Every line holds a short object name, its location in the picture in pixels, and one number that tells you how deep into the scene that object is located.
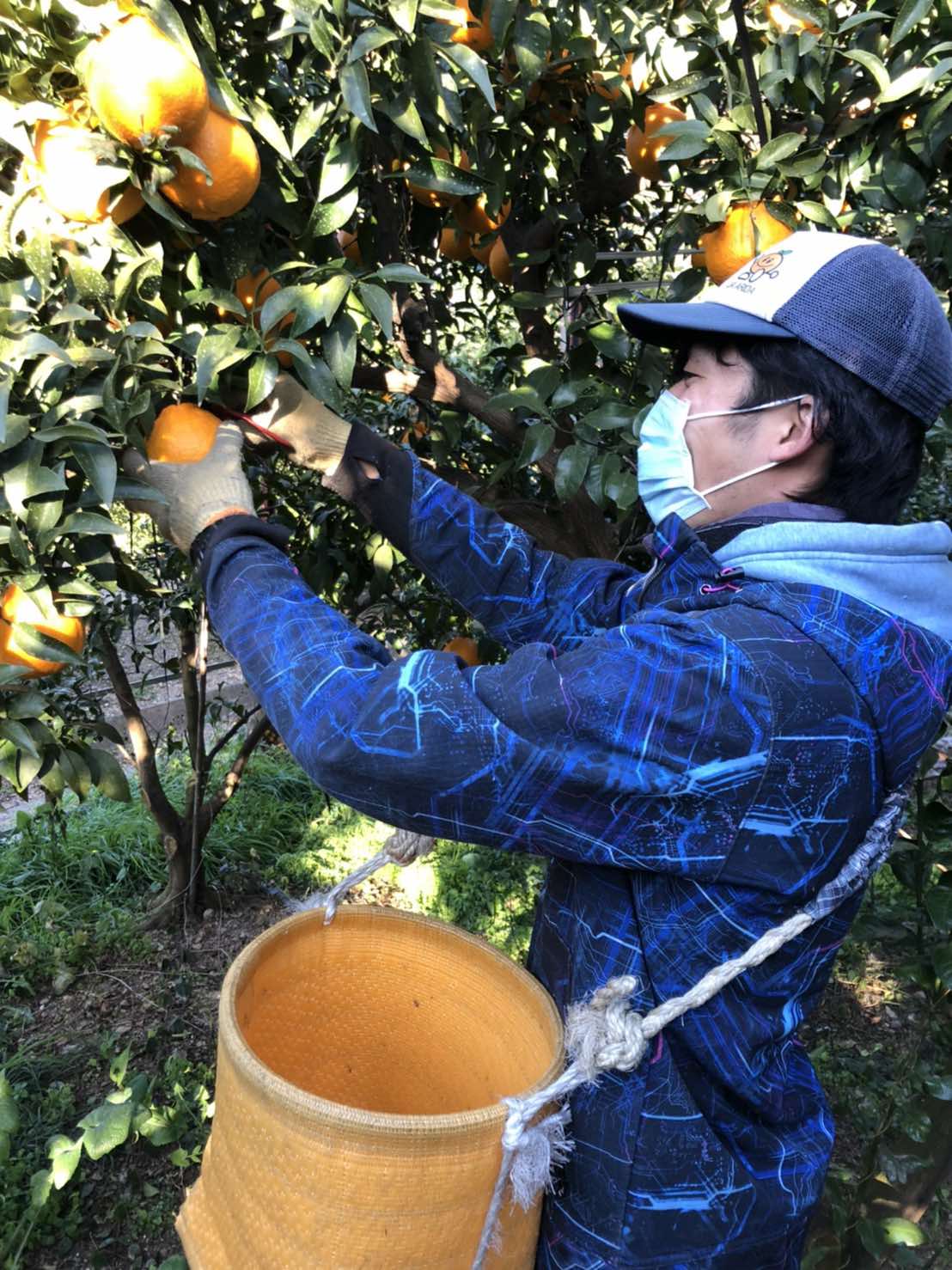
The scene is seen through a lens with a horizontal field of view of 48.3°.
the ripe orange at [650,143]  1.74
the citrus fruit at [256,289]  1.33
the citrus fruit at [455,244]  2.14
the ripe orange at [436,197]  1.62
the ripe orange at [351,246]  1.77
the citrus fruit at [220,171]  1.16
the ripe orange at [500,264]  2.12
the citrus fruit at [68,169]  1.10
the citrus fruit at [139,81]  1.05
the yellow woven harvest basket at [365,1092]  0.92
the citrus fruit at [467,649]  2.37
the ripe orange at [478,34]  1.54
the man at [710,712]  0.92
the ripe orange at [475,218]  1.84
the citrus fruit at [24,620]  1.21
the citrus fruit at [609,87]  1.68
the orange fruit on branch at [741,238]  1.45
